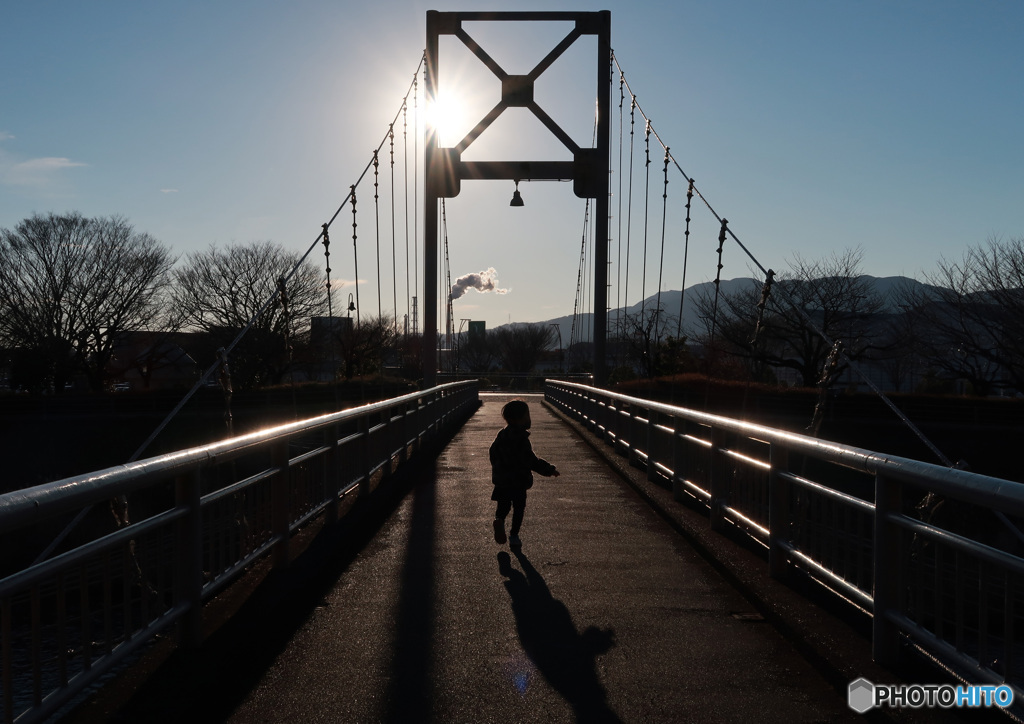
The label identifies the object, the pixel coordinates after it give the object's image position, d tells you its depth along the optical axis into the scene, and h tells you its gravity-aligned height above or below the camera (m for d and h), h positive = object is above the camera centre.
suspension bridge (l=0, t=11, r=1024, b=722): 3.59 -1.24
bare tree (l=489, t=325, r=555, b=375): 100.94 +1.10
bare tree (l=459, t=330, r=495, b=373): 112.81 +0.64
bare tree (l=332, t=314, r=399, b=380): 49.84 +0.94
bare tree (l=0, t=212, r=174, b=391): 47.44 +2.62
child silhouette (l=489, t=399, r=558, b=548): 7.55 -0.78
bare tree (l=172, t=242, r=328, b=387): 56.75 +2.63
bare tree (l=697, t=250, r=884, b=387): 46.12 +1.82
